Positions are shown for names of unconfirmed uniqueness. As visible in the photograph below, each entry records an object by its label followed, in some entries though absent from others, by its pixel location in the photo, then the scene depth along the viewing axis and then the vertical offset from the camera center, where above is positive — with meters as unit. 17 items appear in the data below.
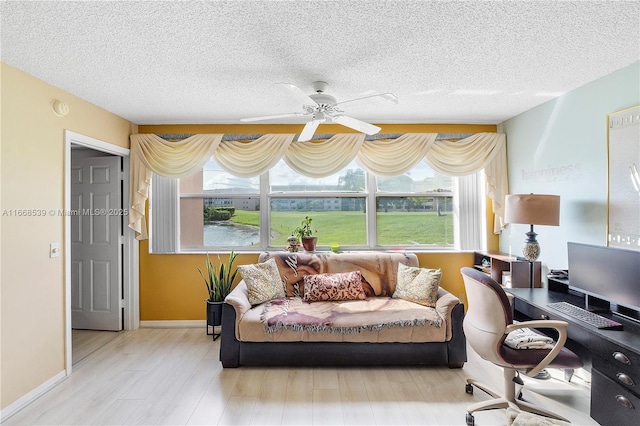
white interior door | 4.00 -0.34
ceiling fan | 2.60 +0.81
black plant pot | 3.69 -1.08
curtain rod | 4.15 +0.95
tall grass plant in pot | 3.70 -0.84
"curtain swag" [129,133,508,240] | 4.01 +0.69
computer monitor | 2.18 -0.42
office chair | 2.13 -0.87
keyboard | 2.11 -0.70
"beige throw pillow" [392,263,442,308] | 3.32 -0.73
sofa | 2.99 -1.06
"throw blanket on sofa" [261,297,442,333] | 3.00 -0.93
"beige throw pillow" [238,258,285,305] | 3.42 -0.70
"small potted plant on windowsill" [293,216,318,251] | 4.05 -0.25
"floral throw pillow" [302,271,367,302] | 3.55 -0.78
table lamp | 2.94 +0.02
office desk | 1.85 -0.90
